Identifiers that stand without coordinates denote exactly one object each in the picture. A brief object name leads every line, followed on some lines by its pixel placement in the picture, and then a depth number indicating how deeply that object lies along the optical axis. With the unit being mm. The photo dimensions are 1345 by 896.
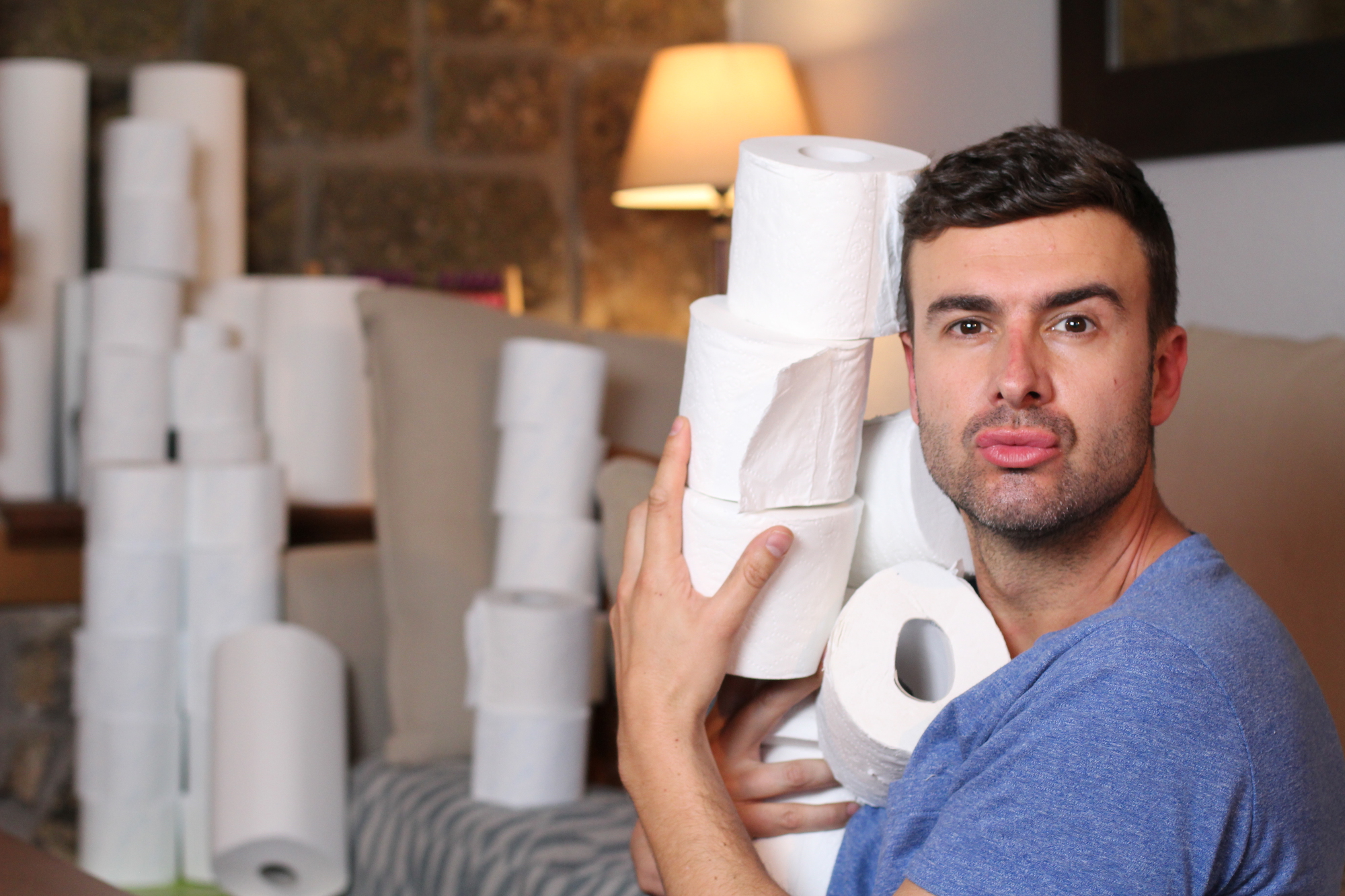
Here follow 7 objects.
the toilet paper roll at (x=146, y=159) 2174
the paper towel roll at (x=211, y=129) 2303
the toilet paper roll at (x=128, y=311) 2143
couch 1274
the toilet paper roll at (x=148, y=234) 2182
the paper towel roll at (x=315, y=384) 2238
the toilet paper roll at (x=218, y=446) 2129
